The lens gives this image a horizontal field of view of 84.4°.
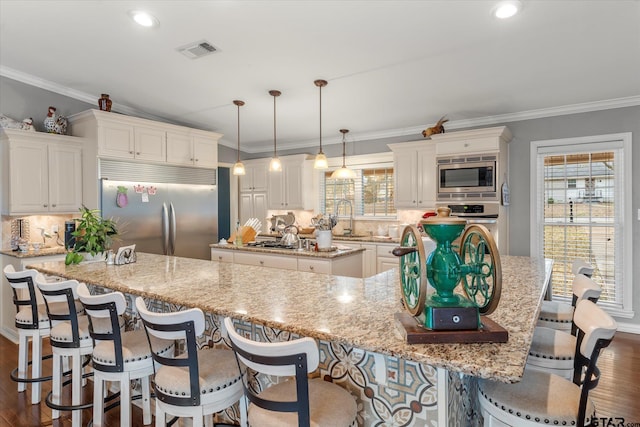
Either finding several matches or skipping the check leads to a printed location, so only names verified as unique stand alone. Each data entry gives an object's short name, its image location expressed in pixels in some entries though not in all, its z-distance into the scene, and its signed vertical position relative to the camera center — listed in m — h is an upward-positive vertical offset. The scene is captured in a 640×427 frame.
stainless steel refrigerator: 4.36 -0.05
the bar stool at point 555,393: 1.22 -0.70
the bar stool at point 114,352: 1.73 -0.73
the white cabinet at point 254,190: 6.52 +0.36
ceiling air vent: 3.03 +1.43
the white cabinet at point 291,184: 6.10 +0.45
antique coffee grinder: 1.17 -0.23
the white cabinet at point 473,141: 4.27 +0.84
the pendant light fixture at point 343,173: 4.56 +0.46
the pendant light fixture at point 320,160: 3.77 +0.54
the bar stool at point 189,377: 1.42 -0.71
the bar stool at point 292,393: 1.11 -0.66
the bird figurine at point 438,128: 4.82 +1.10
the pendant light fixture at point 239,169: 4.34 +0.50
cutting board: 4.58 -0.32
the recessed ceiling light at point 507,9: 2.28 +1.32
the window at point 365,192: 5.77 +0.29
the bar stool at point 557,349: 1.69 -0.69
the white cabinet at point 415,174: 4.97 +0.50
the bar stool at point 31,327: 2.28 -0.79
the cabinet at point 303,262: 3.62 -0.58
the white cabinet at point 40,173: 3.89 +0.45
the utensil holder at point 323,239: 3.85 -0.33
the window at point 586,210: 4.05 -0.04
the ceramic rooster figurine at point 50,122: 4.21 +1.07
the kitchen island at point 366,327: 1.13 -0.45
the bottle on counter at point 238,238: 4.48 -0.36
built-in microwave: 4.32 +0.39
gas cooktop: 4.12 -0.43
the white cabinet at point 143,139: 4.23 +0.95
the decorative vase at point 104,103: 4.30 +1.32
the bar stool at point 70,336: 1.96 -0.73
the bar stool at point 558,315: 2.20 -0.68
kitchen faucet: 6.01 -0.09
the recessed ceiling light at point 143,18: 2.64 +1.47
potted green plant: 2.86 -0.22
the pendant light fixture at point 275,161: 4.06 +0.57
